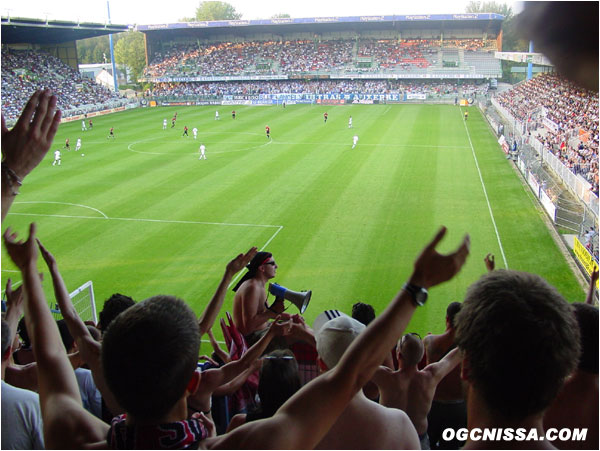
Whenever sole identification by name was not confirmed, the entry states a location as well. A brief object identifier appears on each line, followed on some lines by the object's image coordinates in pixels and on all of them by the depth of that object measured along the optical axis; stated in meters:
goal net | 10.30
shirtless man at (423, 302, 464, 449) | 4.59
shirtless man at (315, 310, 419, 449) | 2.64
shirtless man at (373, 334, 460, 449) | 4.00
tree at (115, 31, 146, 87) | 90.04
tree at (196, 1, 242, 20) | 97.56
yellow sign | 13.24
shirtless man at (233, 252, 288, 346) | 6.47
